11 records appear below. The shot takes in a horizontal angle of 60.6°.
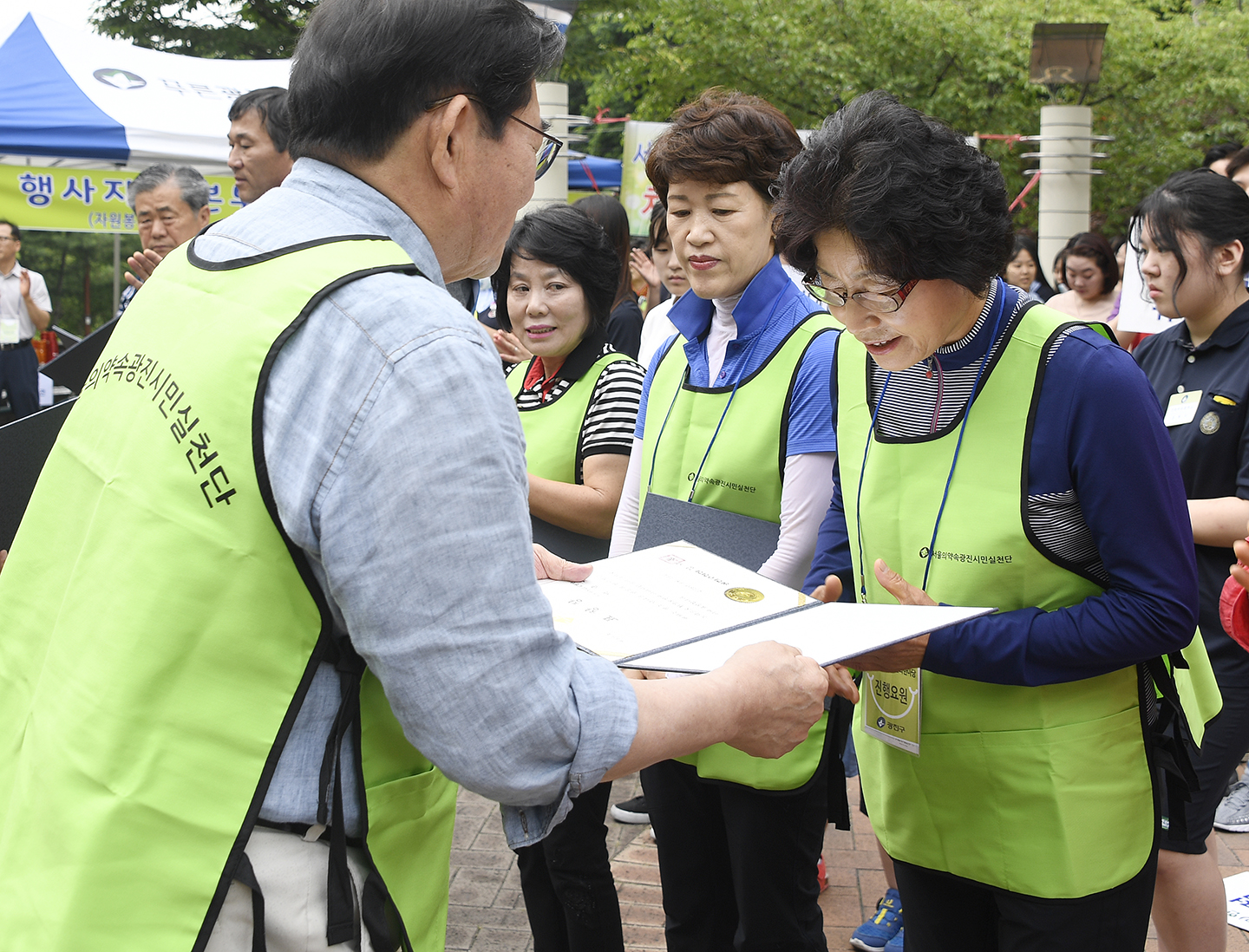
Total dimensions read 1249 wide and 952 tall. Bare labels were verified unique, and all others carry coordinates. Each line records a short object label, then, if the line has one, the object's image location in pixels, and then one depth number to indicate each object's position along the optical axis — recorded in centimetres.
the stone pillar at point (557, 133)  807
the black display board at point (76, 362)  299
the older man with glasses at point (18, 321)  1065
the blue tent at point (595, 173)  1064
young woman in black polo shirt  265
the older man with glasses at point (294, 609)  108
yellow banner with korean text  728
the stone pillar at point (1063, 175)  1271
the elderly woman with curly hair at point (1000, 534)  170
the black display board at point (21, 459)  244
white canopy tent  657
